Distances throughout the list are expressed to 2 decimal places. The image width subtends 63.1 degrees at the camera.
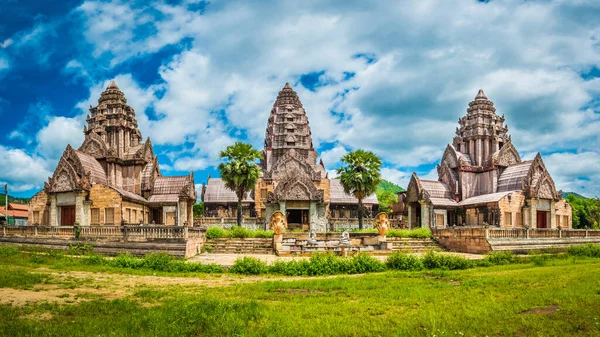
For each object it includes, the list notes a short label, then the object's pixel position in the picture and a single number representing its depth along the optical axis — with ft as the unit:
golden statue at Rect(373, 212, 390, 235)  108.58
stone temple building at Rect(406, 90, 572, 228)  152.05
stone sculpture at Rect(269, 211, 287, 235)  100.07
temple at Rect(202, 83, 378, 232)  148.46
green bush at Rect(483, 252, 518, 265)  78.27
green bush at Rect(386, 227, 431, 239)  118.42
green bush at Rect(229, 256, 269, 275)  66.28
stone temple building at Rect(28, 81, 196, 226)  128.47
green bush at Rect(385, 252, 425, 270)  70.18
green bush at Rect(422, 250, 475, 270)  71.92
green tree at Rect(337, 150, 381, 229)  145.59
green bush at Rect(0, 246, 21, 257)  79.48
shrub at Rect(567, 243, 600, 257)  90.28
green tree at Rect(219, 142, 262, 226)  136.05
